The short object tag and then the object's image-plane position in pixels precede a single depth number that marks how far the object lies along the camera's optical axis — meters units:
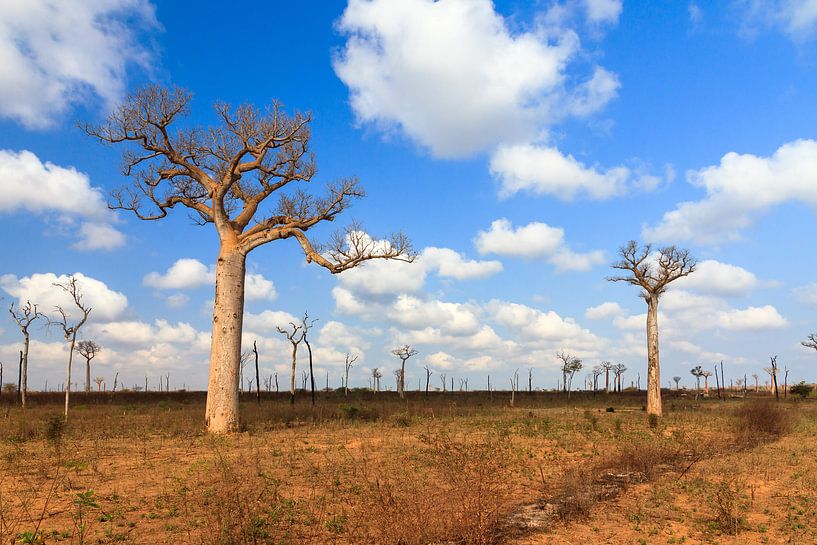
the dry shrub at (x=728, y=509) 7.78
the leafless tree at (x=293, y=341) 42.22
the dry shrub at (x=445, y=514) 6.27
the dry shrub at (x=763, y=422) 18.70
